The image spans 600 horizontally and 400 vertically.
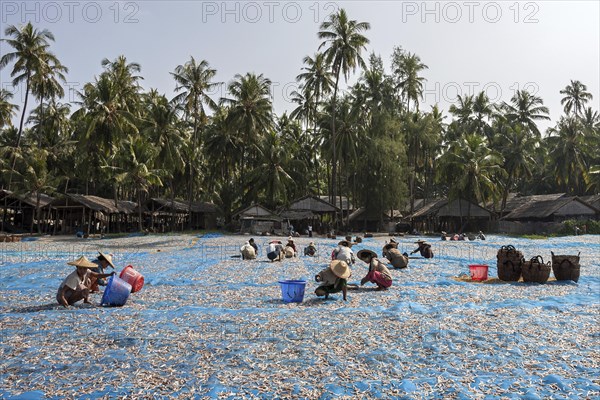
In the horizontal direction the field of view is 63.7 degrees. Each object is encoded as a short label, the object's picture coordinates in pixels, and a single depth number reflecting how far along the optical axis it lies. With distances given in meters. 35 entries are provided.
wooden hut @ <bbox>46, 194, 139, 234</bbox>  39.69
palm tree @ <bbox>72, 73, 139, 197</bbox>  40.69
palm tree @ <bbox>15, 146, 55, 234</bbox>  37.50
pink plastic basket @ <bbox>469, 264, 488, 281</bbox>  13.96
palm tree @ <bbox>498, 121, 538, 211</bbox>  50.51
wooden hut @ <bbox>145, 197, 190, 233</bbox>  47.78
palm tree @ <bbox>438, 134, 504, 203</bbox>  45.19
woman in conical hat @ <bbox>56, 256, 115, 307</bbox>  9.32
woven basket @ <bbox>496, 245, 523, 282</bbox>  13.38
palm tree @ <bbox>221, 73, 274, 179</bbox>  45.81
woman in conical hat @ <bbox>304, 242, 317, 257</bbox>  20.67
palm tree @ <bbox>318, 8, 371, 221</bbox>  43.06
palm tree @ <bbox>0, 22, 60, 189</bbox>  40.06
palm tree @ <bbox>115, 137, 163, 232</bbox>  40.22
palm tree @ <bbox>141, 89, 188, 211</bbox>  44.62
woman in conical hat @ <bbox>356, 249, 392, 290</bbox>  11.66
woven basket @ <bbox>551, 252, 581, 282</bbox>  13.20
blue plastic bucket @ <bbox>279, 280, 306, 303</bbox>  10.04
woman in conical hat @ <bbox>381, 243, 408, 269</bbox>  15.74
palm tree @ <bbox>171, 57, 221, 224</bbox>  45.56
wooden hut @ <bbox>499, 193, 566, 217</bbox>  49.69
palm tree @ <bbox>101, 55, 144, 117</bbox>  46.25
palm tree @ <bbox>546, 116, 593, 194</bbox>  52.81
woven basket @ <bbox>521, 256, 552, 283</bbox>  12.95
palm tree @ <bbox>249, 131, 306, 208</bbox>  46.75
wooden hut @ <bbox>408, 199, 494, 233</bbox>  48.38
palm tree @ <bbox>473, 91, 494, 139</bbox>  59.12
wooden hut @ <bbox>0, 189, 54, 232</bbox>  40.98
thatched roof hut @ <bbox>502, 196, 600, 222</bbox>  44.88
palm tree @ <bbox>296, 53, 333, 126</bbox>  47.31
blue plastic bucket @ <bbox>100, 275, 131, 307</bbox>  9.45
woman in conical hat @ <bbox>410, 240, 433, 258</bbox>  19.50
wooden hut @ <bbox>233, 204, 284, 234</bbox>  40.41
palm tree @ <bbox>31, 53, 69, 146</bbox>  41.94
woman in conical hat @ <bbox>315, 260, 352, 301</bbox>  10.15
